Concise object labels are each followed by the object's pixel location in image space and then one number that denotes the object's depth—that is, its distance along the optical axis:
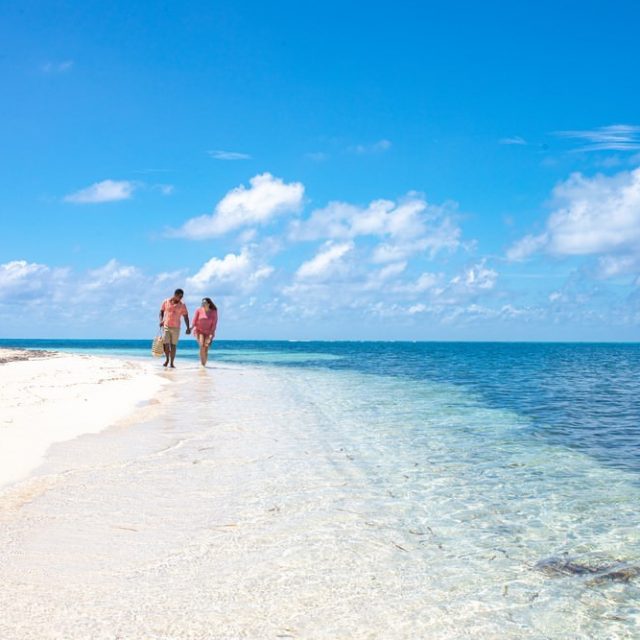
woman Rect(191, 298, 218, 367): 24.67
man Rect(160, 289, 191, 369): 23.49
